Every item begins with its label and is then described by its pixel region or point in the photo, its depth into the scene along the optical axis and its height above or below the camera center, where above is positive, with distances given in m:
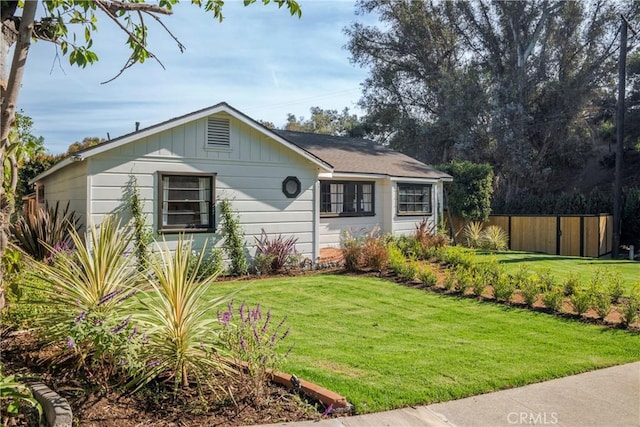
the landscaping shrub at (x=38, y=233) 9.31 -0.62
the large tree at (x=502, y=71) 26.25 +8.25
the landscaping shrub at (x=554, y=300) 7.43 -1.46
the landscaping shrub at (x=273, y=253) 11.13 -1.17
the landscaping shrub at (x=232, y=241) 11.02 -0.85
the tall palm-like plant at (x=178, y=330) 3.92 -1.09
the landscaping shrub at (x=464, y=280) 8.69 -1.36
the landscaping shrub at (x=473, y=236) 17.69 -1.07
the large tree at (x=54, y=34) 2.80 +1.43
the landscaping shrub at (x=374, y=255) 10.95 -1.16
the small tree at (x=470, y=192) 19.11 +0.67
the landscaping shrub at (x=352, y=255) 11.26 -1.18
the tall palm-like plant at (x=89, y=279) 4.24 -0.76
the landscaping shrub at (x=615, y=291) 8.16 -1.43
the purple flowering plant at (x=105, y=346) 3.60 -1.13
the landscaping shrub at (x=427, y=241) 12.84 -0.97
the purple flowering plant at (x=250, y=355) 3.90 -1.30
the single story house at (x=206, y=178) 9.80 +0.62
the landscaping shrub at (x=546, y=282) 8.55 -1.36
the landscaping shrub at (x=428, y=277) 9.39 -1.41
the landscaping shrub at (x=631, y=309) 6.60 -1.45
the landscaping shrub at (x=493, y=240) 17.33 -1.18
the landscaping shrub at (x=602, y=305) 6.93 -1.44
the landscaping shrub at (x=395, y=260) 10.42 -1.22
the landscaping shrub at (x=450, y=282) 8.99 -1.45
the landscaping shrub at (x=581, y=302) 7.16 -1.43
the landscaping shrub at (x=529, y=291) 7.83 -1.41
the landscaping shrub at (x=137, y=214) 9.72 -0.22
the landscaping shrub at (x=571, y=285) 8.34 -1.36
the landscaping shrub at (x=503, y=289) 8.12 -1.42
